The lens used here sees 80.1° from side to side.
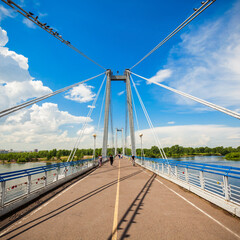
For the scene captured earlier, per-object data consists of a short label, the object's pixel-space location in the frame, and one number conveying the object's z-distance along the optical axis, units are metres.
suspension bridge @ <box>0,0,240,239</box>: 3.88
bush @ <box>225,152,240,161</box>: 79.44
